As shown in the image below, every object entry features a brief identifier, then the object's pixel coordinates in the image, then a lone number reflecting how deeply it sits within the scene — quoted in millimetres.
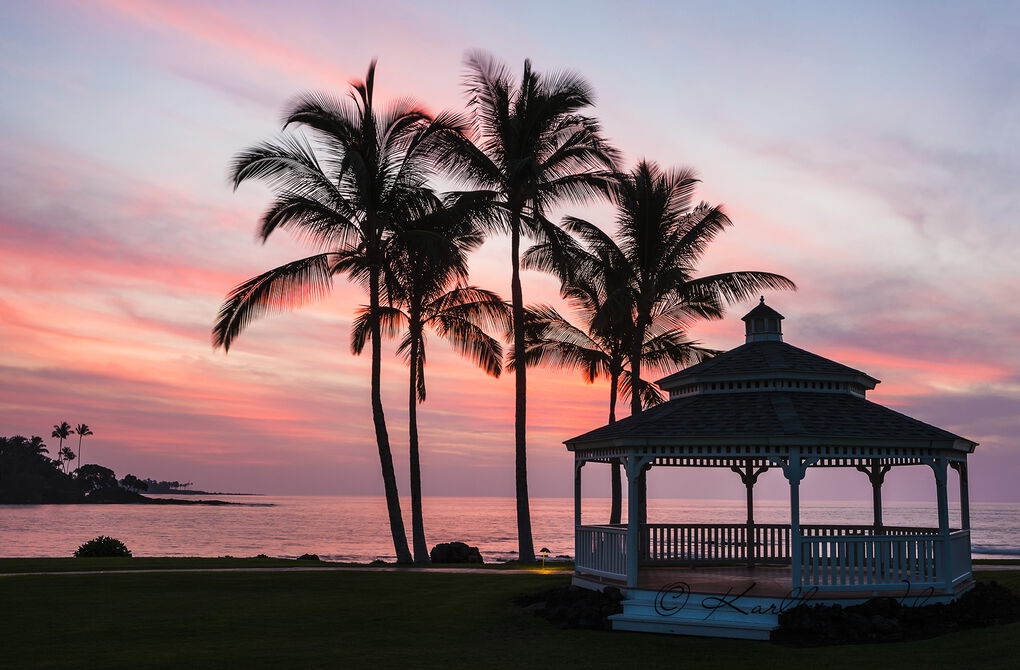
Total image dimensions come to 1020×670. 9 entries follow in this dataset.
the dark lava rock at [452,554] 31656
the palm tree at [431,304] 29859
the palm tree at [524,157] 30094
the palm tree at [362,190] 30312
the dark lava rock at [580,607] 16859
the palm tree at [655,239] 32750
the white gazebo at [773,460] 16531
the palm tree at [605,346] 37531
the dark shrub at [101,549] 31312
